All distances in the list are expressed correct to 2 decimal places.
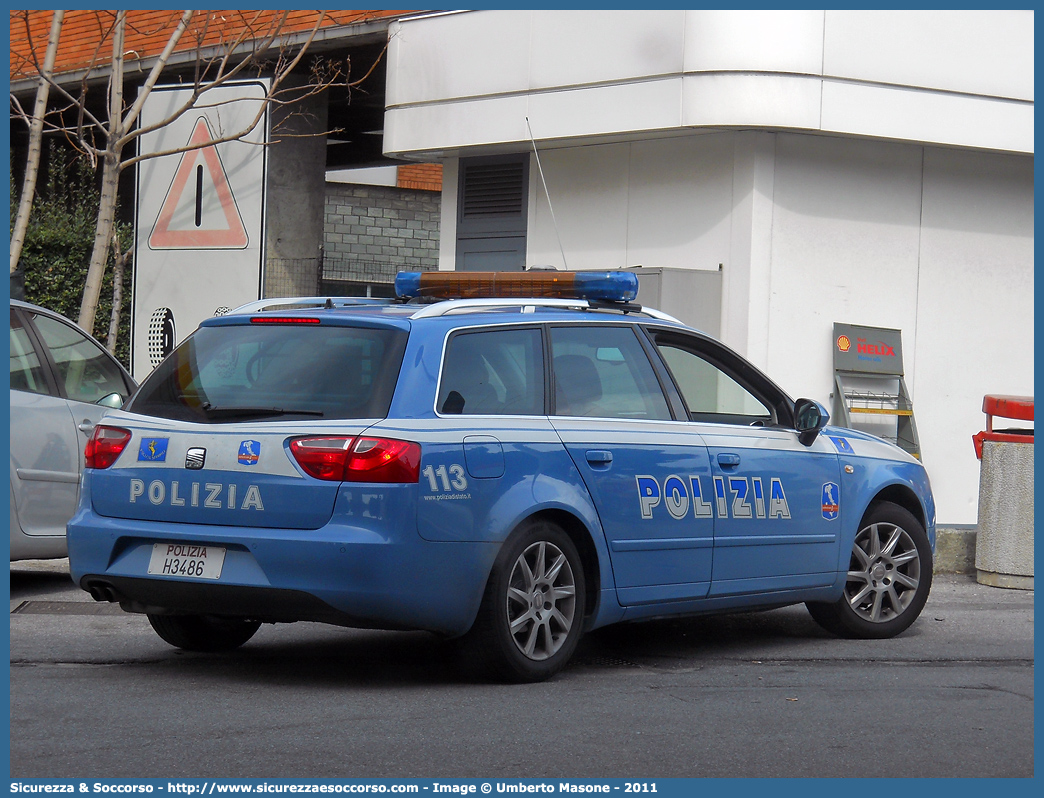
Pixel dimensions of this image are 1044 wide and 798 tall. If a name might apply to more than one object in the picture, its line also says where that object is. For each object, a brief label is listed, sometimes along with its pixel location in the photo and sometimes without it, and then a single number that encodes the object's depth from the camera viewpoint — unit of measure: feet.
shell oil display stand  45.80
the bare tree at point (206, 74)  50.72
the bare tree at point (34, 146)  51.55
